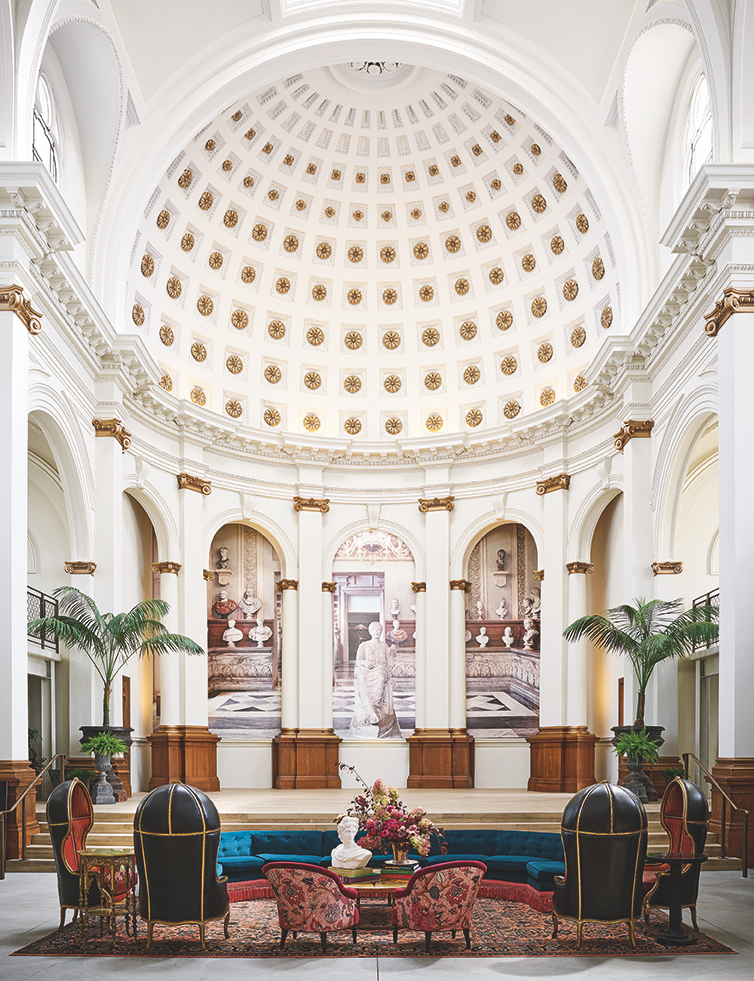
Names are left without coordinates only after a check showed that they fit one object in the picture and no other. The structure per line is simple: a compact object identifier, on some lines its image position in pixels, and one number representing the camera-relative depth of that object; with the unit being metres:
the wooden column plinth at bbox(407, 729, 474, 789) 25.42
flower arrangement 12.57
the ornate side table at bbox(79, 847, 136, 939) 10.55
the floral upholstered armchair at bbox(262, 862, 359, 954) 10.54
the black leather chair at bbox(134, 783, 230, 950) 10.25
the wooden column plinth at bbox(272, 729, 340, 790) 25.31
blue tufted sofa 13.98
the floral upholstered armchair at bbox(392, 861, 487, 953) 10.62
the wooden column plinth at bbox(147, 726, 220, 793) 23.30
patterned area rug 10.16
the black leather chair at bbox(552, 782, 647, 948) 10.24
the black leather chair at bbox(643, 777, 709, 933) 10.81
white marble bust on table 12.44
